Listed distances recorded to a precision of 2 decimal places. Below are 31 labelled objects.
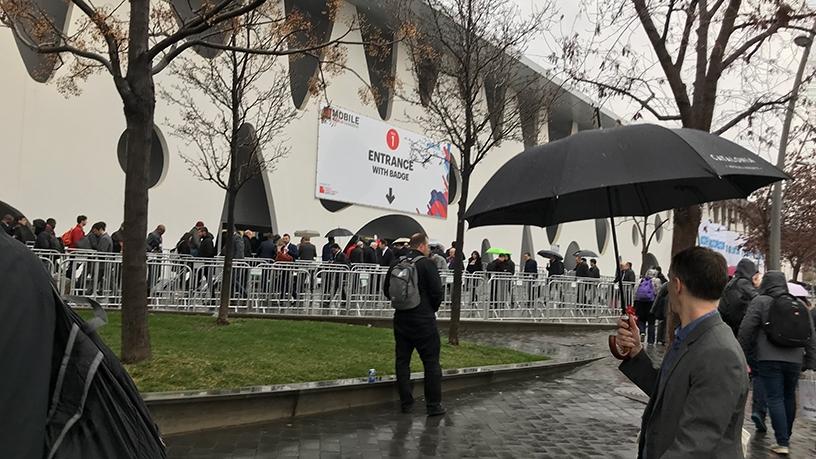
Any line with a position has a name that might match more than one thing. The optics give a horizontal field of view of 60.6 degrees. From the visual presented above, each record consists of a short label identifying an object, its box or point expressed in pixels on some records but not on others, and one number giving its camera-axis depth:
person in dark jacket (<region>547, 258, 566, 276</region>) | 19.42
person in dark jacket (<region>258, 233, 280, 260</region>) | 16.52
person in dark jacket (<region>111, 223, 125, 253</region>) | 15.03
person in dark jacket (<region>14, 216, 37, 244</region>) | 12.68
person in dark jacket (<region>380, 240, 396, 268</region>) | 16.36
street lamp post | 14.50
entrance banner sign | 25.69
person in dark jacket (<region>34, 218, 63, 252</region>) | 12.88
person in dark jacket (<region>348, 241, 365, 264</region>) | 16.62
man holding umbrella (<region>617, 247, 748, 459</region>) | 2.56
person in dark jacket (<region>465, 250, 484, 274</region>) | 18.86
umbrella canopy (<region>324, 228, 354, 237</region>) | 23.21
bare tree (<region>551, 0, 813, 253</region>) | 7.90
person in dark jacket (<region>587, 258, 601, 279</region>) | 21.18
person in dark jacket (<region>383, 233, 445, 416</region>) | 7.67
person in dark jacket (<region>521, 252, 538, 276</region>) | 19.33
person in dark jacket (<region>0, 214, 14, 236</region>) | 12.39
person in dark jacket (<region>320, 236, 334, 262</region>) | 18.42
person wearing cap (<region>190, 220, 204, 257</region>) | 15.44
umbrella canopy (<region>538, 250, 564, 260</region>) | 19.78
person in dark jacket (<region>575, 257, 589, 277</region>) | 20.44
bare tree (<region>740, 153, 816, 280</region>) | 26.64
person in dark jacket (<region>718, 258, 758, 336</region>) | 8.31
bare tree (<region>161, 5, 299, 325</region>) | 11.91
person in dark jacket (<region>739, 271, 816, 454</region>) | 6.92
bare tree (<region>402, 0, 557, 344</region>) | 11.79
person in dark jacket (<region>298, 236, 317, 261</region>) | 17.08
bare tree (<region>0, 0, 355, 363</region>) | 7.50
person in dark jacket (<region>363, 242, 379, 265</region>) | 16.92
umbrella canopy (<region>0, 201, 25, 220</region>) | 14.37
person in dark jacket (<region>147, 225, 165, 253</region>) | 15.73
